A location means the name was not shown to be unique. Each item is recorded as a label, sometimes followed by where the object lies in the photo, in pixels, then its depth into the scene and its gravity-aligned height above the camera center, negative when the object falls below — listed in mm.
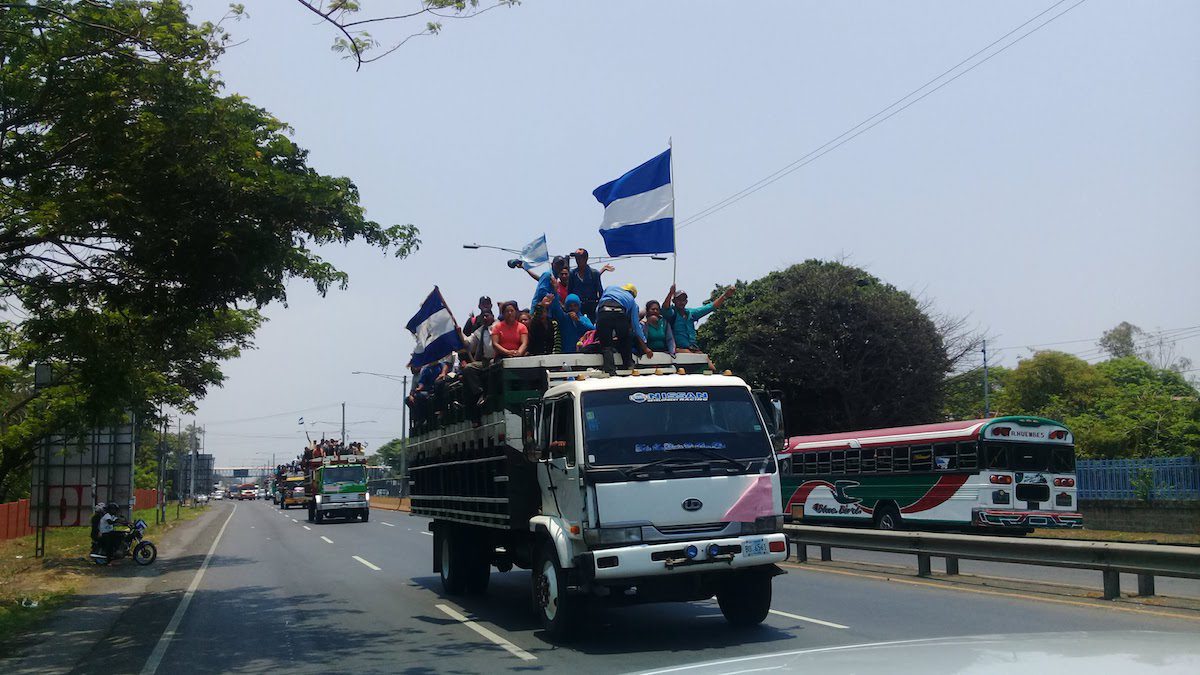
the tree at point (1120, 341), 95562 +10103
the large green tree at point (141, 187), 11750 +3517
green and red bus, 24016 -523
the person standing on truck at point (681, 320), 12461 +1674
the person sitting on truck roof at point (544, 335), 12180 +1495
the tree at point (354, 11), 9492 +4162
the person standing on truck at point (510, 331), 12438 +1568
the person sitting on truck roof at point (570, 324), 12094 +1600
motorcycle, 22891 -1679
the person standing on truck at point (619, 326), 11023 +1429
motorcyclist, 22422 -1344
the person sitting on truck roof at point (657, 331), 12086 +1502
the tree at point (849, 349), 41781 +4329
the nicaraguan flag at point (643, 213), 15086 +3588
